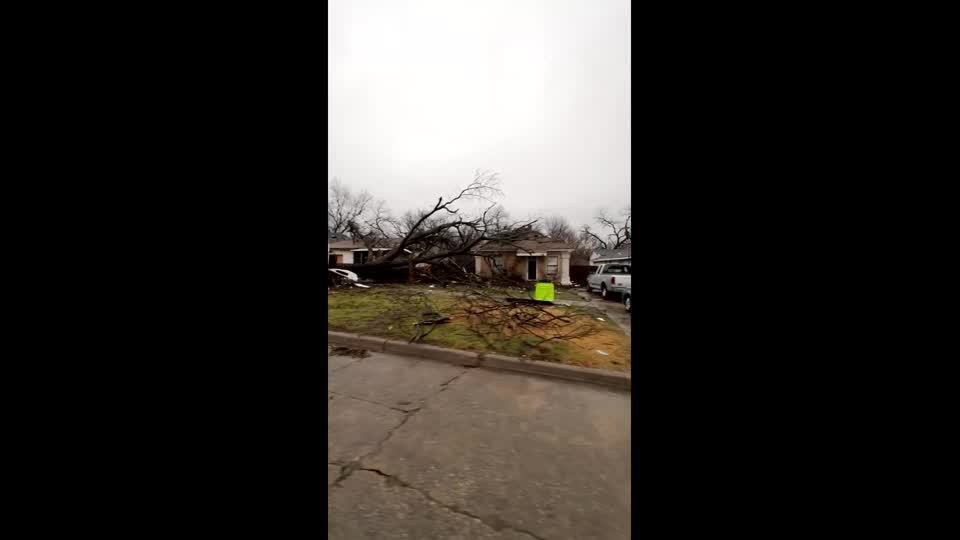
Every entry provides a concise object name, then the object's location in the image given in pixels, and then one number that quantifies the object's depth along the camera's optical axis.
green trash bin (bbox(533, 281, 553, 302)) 8.97
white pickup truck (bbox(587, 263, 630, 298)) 13.86
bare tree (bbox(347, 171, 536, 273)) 12.90
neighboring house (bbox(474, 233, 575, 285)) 26.44
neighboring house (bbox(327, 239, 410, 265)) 29.01
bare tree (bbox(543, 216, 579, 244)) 47.25
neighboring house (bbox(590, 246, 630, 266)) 26.62
